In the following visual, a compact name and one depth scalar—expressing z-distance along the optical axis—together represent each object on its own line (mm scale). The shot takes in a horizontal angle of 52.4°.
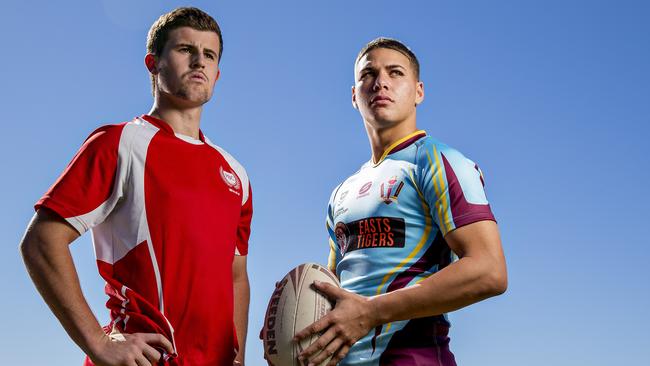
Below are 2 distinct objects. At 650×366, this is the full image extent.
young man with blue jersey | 3986
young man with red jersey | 3928
